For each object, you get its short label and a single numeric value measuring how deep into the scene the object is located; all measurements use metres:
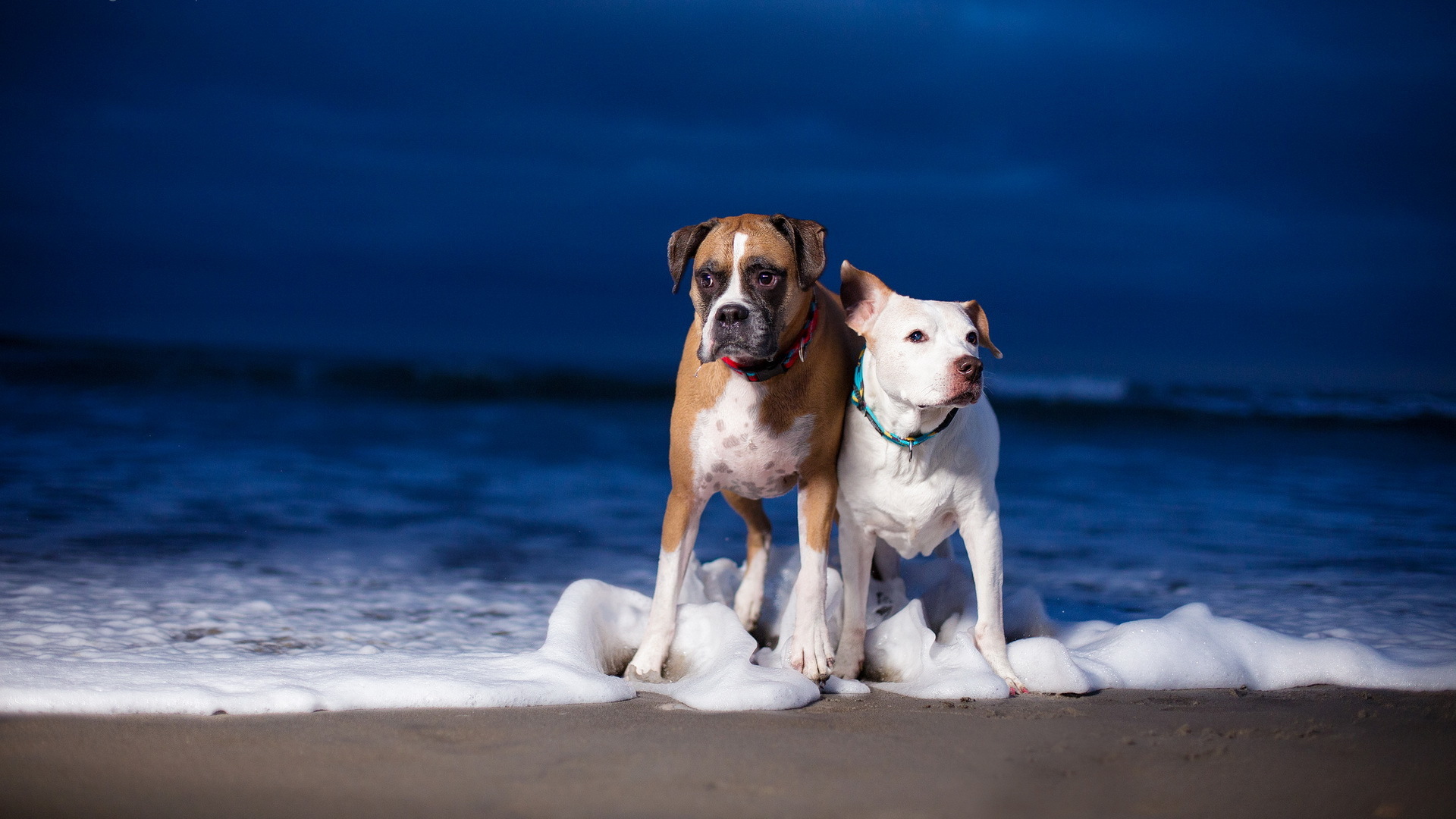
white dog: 3.64
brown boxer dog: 3.71
